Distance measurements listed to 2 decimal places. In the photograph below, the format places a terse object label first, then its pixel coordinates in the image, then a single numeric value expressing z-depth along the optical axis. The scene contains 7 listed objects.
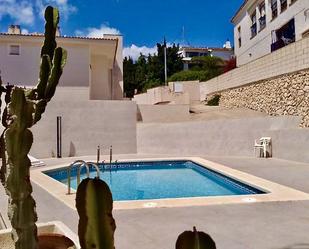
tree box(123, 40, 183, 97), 49.69
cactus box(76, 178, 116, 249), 2.03
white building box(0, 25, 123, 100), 20.59
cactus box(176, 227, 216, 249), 1.76
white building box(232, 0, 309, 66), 23.89
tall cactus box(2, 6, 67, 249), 2.55
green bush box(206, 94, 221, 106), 29.03
